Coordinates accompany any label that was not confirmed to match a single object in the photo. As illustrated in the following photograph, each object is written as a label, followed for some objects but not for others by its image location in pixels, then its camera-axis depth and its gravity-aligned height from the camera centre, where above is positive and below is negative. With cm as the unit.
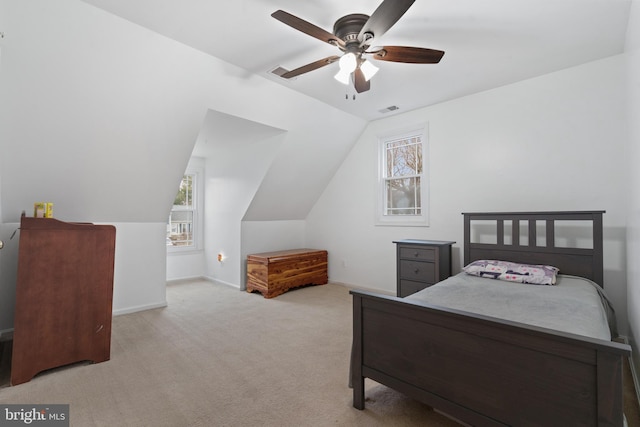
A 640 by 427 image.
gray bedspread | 160 -58
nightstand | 328 -56
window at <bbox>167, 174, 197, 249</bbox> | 532 -5
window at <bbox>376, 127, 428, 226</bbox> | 411 +51
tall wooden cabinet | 210 -61
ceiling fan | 182 +119
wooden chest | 423 -85
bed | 109 -68
